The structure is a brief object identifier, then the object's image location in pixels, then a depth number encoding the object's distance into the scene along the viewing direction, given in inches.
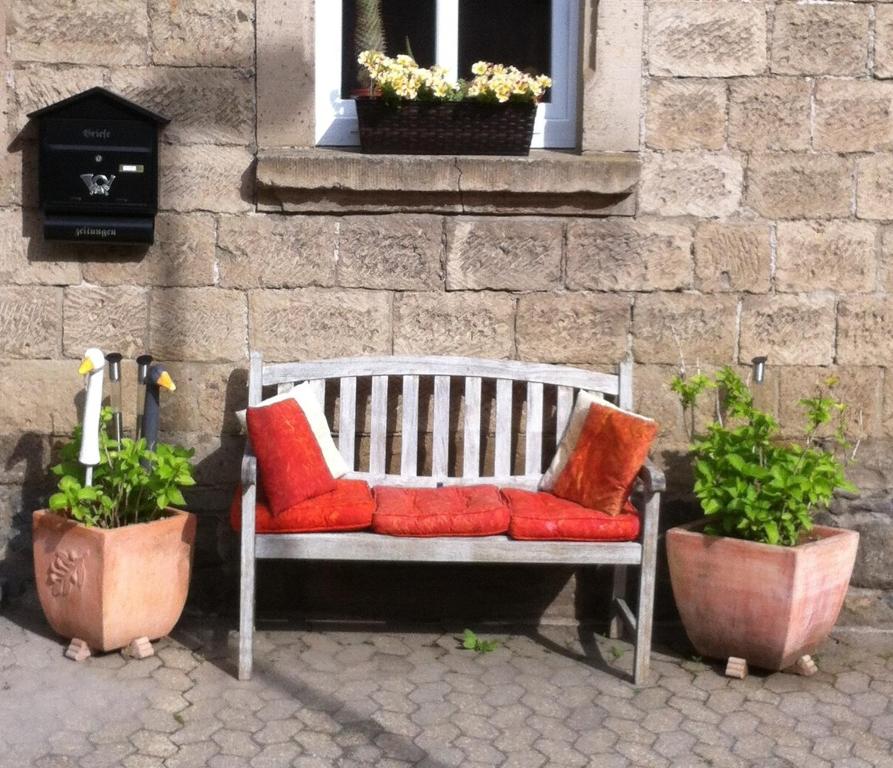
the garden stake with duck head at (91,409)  196.1
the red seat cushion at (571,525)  190.9
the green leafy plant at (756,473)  192.9
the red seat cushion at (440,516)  189.6
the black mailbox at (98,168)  211.3
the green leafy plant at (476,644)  208.1
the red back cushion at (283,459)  191.5
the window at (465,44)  223.0
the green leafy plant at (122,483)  195.2
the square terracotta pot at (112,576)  191.5
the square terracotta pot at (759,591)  191.8
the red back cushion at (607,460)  193.6
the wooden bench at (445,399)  209.5
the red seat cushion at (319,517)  189.9
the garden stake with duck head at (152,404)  206.4
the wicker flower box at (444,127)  213.6
